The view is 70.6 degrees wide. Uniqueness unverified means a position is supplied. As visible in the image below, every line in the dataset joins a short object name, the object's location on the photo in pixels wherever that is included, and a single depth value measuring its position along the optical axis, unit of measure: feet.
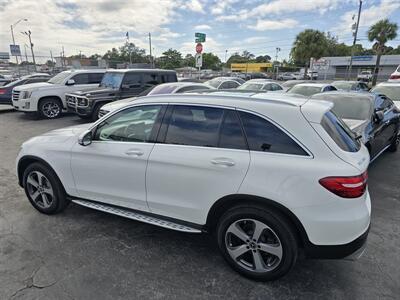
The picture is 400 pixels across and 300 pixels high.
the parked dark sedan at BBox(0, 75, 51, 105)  40.81
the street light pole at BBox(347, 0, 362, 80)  86.02
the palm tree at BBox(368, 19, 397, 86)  110.32
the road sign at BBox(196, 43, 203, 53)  50.49
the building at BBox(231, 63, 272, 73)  206.39
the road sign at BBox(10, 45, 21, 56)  106.93
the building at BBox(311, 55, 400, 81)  154.10
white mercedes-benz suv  7.44
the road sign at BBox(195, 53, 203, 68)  51.37
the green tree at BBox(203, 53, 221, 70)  290.27
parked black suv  31.42
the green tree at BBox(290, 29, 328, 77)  128.16
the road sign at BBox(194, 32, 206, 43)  52.06
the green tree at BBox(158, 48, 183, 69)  223.51
